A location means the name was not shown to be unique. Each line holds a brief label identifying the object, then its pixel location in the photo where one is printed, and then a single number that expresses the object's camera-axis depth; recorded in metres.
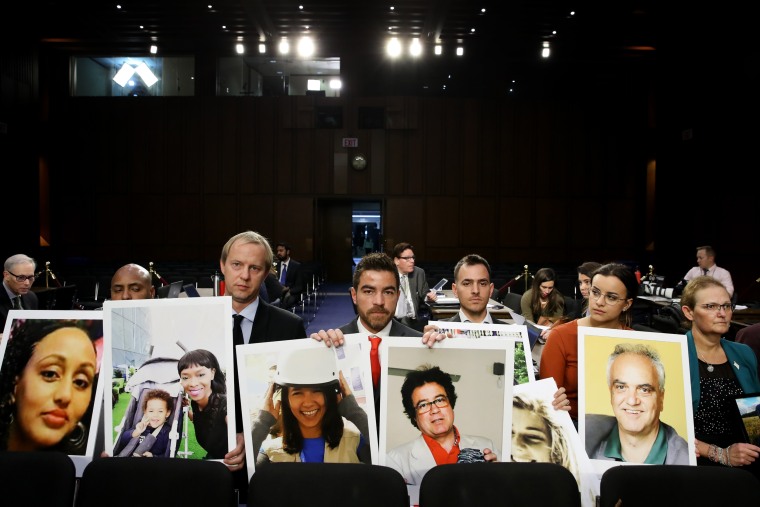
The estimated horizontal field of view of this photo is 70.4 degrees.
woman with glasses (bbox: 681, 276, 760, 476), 2.09
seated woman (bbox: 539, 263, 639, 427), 2.33
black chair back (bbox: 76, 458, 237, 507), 1.74
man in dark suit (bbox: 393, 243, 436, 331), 6.26
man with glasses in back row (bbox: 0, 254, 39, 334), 4.51
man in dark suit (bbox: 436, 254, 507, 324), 3.11
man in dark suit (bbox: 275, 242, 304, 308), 8.01
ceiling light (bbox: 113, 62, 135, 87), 15.86
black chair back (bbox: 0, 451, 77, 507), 1.75
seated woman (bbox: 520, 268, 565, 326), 5.49
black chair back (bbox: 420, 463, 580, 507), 1.71
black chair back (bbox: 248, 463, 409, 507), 1.69
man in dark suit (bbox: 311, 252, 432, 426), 2.21
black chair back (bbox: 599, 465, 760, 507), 1.72
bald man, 2.70
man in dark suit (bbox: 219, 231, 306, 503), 2.36
